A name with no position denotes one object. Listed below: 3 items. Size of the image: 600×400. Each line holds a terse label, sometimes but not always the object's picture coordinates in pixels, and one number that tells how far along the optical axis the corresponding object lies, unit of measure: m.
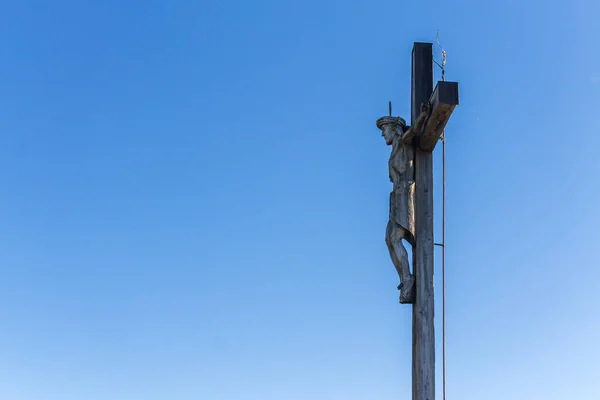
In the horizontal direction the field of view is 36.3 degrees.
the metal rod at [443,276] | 8.30
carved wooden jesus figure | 8.43
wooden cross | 8.11
